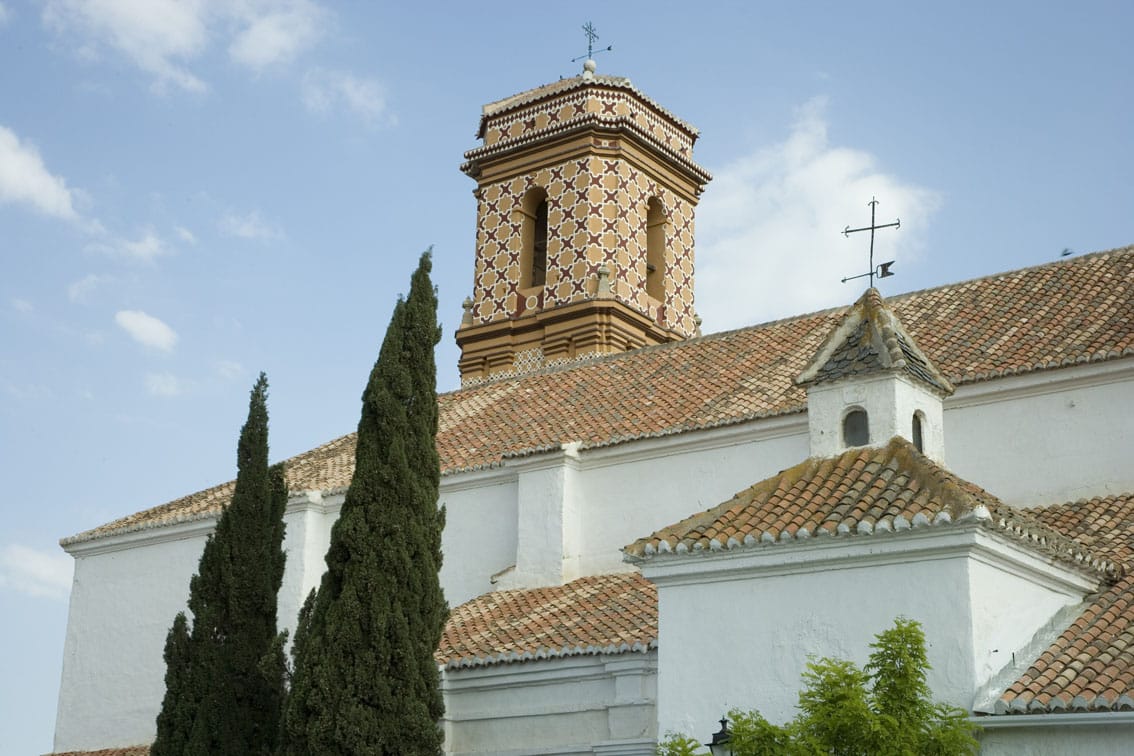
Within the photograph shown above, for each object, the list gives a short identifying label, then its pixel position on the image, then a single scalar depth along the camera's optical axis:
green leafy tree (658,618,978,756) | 8.92
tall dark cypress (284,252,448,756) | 11.50
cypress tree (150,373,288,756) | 13.05
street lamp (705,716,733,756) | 9.47
